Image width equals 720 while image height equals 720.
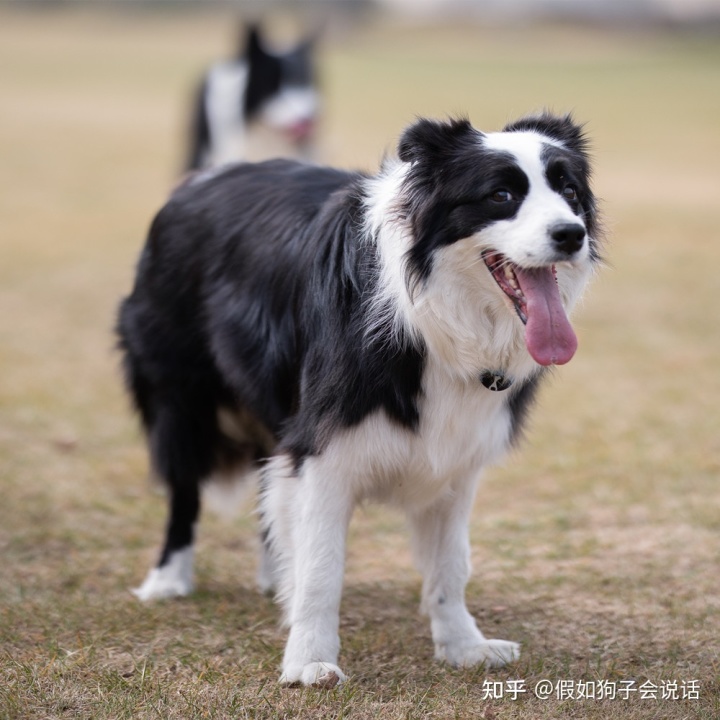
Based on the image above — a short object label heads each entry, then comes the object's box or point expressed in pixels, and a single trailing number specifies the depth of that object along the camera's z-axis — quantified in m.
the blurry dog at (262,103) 16.86
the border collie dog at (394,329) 6.37
